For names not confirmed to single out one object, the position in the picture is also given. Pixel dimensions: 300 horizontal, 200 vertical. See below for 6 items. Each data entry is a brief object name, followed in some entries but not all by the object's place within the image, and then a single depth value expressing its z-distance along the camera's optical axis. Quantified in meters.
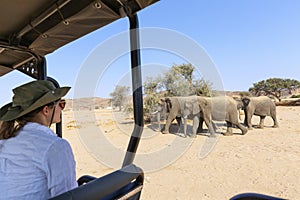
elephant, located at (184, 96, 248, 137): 7.84
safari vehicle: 0.78
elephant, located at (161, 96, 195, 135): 8.12
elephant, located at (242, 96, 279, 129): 8.65
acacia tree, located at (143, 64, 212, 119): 8.84
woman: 0.71
